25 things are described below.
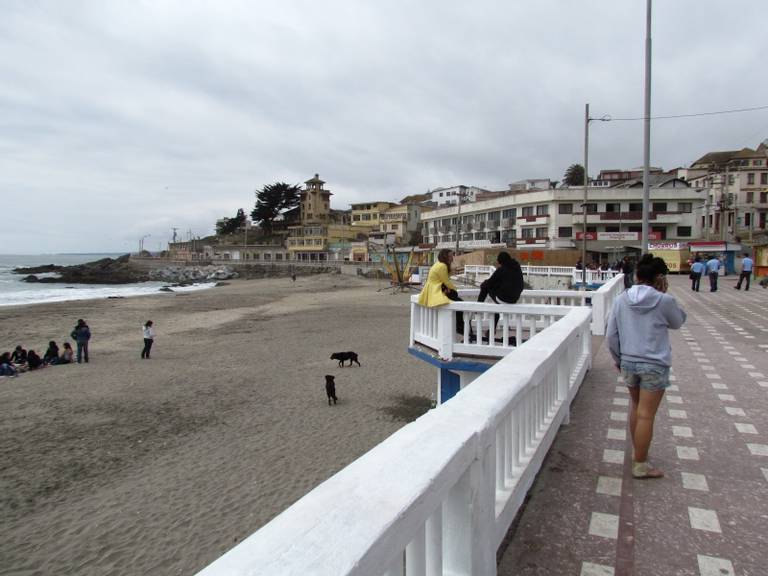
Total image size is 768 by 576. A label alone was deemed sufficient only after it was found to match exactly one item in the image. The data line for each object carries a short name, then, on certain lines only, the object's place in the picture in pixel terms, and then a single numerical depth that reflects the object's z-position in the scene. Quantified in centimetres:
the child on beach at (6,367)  1544
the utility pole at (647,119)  1254
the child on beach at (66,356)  1734
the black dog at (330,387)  1138
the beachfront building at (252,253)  9525
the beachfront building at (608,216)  5166
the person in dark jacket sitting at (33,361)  1639
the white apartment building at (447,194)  9034
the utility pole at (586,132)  2123
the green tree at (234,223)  12106
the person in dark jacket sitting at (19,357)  1680
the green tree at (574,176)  8912
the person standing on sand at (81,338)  1717
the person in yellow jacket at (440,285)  735
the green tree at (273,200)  9988
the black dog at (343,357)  1509
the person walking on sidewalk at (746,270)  2100
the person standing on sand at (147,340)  1754
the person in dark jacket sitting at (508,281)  723
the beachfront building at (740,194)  5750
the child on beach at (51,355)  1727
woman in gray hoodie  367
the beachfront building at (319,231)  8701
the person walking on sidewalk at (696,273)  2169
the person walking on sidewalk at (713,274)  2086
